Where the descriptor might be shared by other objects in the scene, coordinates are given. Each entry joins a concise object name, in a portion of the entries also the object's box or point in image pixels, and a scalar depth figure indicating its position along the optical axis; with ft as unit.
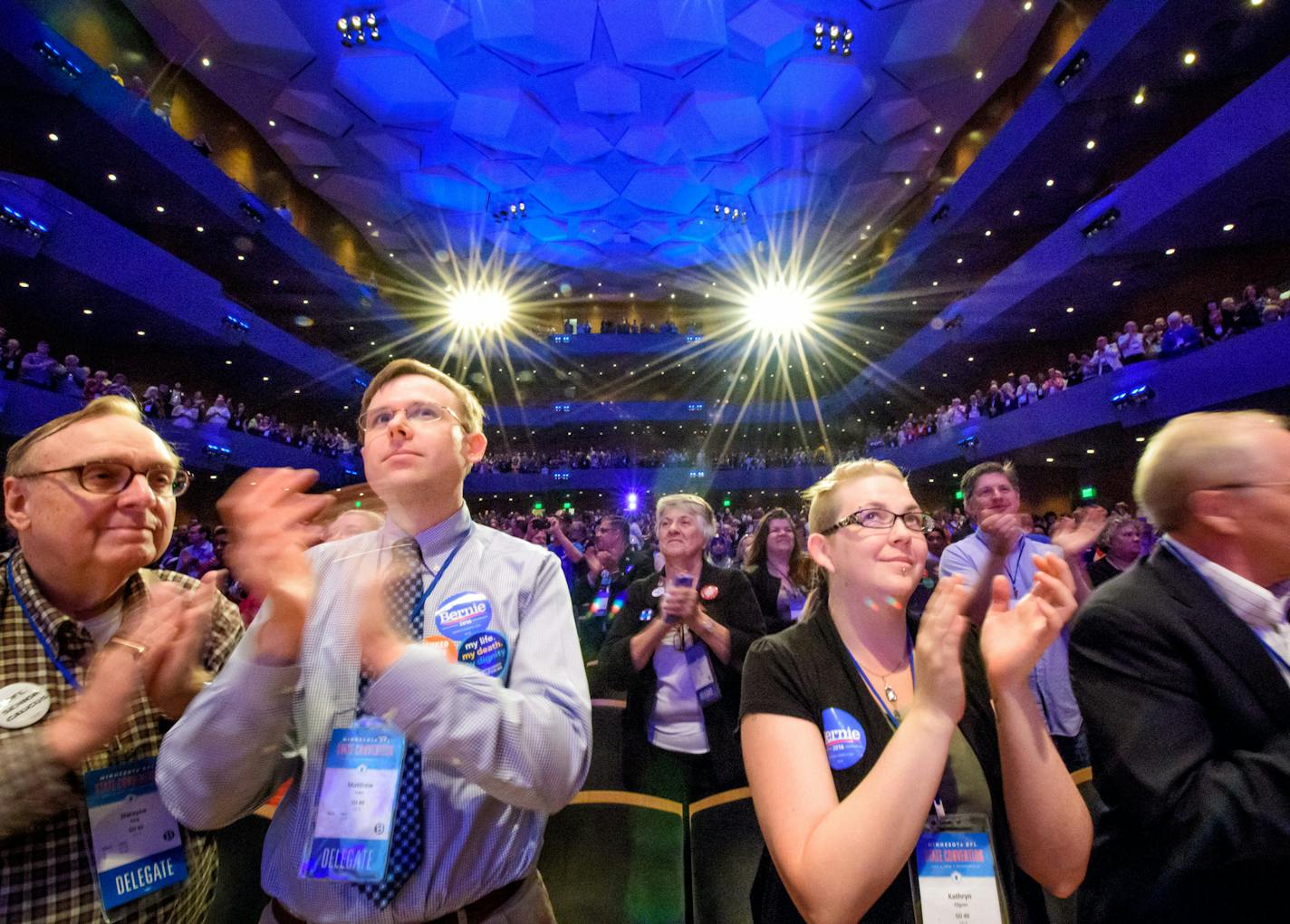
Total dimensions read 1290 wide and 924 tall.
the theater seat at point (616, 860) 6.36
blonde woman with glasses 3.44
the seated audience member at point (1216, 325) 29.63
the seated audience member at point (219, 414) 42.78
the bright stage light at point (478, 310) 80.89
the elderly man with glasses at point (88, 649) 3.64
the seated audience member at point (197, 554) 25.36
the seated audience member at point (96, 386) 34.12
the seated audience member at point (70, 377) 32.63
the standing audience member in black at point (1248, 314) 28.12
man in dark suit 3.89
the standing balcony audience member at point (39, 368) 31.07
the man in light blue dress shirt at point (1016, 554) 8.52
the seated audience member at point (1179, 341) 31.45
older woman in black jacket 8.13
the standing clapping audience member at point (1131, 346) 34.68
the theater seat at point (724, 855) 6.17
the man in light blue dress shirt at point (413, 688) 3.25
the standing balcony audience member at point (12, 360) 30.12
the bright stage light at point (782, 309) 79.15
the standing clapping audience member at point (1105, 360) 36.27
